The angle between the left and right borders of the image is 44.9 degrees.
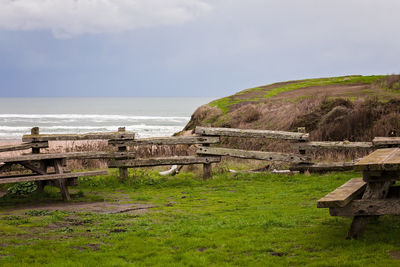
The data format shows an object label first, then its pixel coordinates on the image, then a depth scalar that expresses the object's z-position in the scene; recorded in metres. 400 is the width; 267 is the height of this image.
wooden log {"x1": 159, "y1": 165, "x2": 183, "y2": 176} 16.58
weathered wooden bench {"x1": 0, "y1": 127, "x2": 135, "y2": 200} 11.92
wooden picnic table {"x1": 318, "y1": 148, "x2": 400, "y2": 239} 6.68
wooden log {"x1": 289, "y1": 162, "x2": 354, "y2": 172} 14.16
